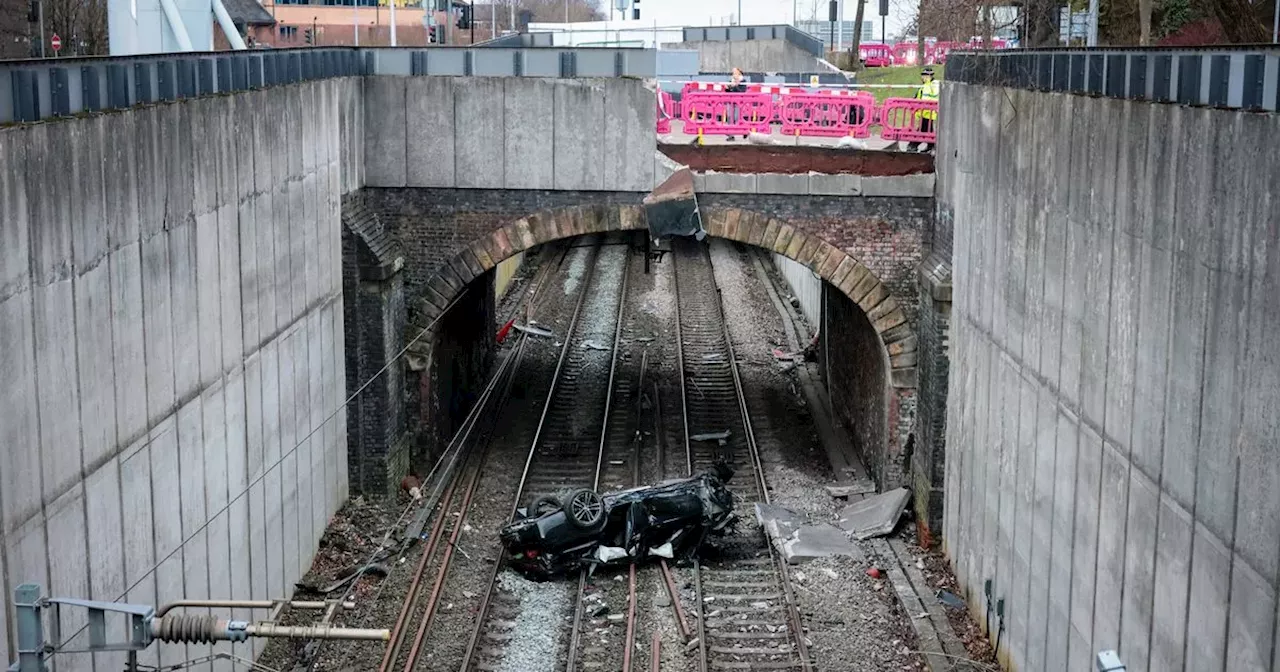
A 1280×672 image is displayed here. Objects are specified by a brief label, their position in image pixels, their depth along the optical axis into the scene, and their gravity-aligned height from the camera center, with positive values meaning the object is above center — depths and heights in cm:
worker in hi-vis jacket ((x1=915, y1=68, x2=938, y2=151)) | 2144 +15
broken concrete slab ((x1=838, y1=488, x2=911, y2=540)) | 1853 -513
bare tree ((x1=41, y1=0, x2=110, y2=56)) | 3512 +199
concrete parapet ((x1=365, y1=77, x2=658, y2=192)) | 1977 -36
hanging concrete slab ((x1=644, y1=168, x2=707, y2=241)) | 1978 -135
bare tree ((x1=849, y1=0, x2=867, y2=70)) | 4962 +217
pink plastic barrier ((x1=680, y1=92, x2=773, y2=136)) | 2189 -12
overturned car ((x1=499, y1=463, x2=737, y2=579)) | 1684 -475
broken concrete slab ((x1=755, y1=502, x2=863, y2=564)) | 1769 -518
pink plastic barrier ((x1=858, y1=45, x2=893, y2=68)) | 5425 +183
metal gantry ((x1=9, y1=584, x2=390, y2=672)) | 798 -284
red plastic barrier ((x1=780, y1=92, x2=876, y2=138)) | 2175 -15
